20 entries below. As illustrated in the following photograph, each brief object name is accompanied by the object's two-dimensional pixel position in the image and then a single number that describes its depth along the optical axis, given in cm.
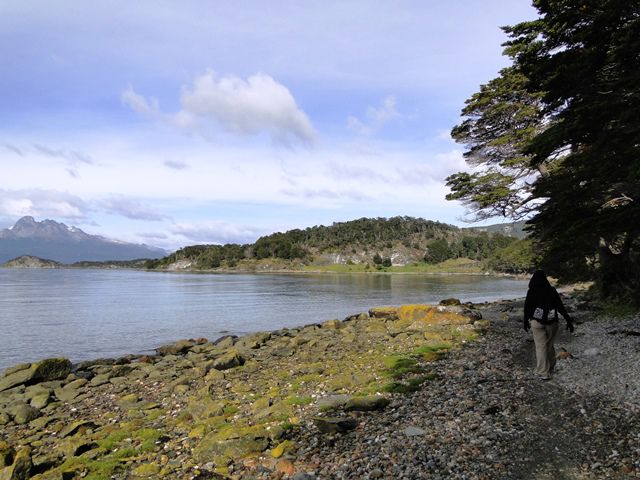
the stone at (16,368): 1958
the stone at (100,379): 1806
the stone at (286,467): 792
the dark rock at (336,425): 946
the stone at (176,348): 2556
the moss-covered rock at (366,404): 1087
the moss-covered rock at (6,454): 962
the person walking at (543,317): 1198
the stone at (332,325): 3099
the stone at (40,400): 1503
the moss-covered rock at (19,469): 875
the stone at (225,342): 2608
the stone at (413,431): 876
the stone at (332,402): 1130
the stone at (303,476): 746
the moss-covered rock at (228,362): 1861
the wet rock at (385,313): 3468
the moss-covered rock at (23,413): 1350
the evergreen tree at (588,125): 1350
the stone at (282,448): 870
